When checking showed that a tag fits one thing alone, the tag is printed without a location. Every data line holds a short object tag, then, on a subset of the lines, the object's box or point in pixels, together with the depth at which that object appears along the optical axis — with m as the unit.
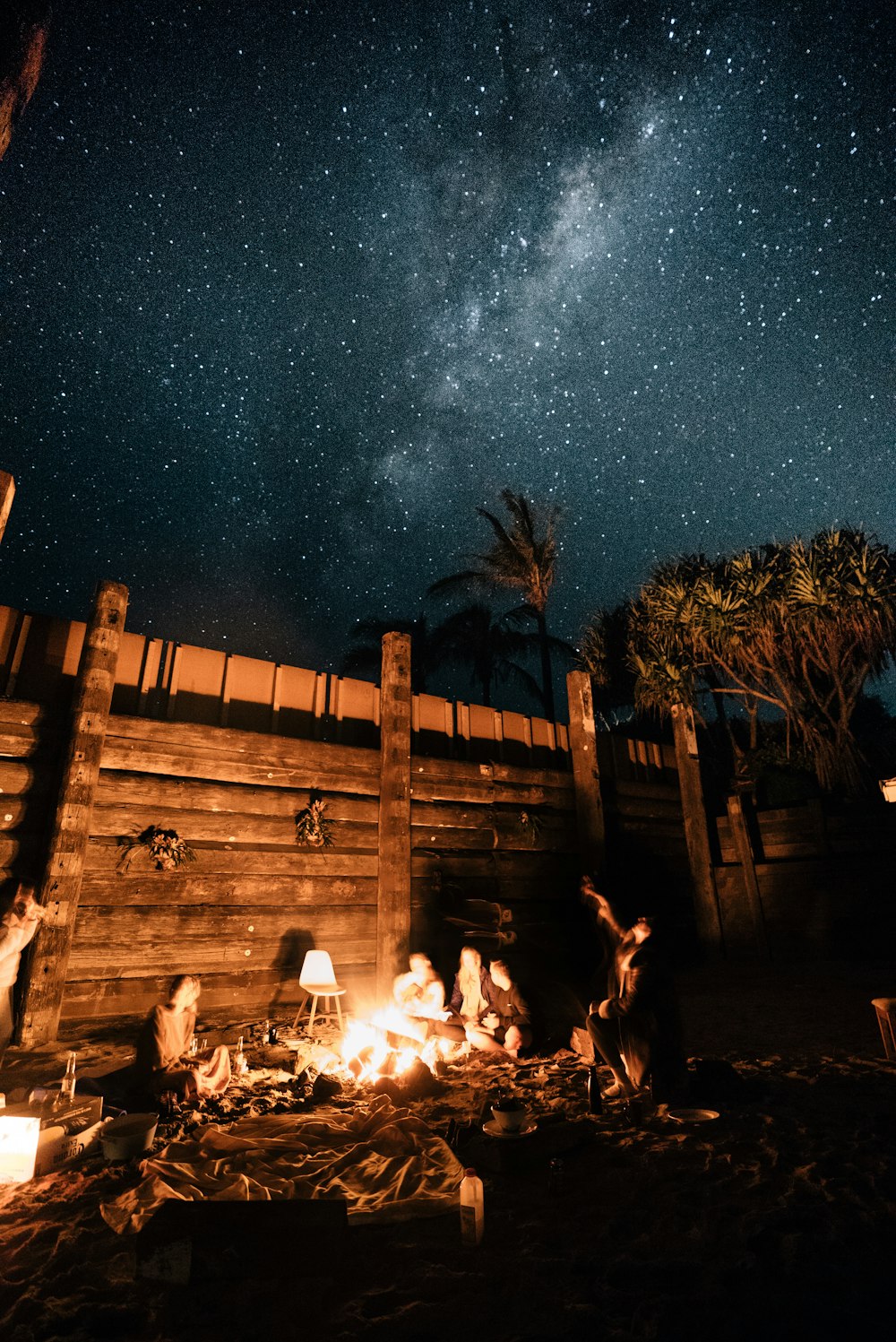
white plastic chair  7.29
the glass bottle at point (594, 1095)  4.91
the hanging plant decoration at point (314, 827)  8.25
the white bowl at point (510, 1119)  4.15
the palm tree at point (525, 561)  17.38
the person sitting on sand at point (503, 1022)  6.91
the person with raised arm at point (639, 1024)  5.08
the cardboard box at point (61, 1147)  3.88
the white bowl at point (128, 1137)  4.08
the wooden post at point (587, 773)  10.91
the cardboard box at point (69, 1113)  4.19
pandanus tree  12.30
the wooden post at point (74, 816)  6.24
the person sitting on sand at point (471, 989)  7.61
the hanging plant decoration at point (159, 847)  7.14
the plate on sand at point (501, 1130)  4.06
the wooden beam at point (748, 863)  11.79
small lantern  3.79
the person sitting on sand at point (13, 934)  5.57
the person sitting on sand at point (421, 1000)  7.11
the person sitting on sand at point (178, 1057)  5.23
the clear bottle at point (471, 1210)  3.09
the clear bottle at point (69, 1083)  4.54
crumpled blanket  3.44
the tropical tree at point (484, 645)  21.62
